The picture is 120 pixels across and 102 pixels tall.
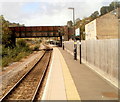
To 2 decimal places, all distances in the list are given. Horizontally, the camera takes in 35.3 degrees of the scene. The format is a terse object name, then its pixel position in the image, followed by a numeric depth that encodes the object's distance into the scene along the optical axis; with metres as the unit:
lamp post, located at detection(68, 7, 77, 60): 23.81
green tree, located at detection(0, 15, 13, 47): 48.94
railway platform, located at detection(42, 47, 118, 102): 8.16
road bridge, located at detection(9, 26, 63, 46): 60.59
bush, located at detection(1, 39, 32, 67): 22.82
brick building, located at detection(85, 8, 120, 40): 47.75
